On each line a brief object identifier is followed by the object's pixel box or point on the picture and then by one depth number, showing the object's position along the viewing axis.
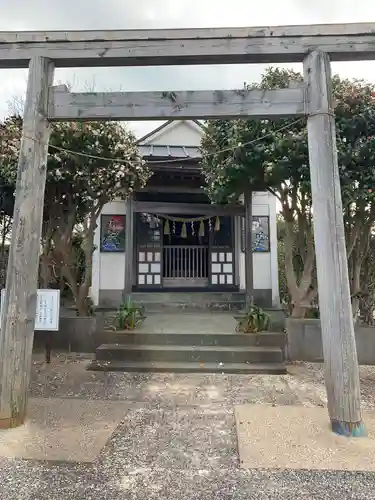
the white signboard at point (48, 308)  5.42
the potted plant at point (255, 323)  6.26
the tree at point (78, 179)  6.18
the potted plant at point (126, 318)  6.44
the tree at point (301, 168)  5.37
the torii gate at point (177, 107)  3.54
